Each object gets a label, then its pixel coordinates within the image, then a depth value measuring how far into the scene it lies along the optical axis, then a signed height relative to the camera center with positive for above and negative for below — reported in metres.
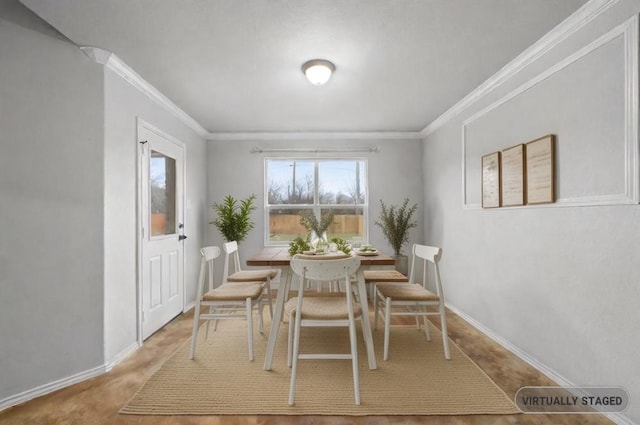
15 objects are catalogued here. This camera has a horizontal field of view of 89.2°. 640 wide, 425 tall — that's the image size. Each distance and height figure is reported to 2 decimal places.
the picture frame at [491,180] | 2.98 +0.28
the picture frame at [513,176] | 2.61 +0.29
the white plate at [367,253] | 2.84 -0.38
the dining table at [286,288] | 2.43 -0.61
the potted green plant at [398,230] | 4.60 -0.29
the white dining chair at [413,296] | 2.58 -0.70
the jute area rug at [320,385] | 1.97 -1.20
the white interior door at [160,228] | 3.11 -0.19
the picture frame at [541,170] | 2.27 +0.29
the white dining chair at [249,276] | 3.29 -0.69
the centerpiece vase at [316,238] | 3.13 -0.29
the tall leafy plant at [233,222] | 4.54 -0.17
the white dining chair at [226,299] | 2.60 -0.73
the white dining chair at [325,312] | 2.01 -0.69
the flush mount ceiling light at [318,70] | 2.66 +1.17
